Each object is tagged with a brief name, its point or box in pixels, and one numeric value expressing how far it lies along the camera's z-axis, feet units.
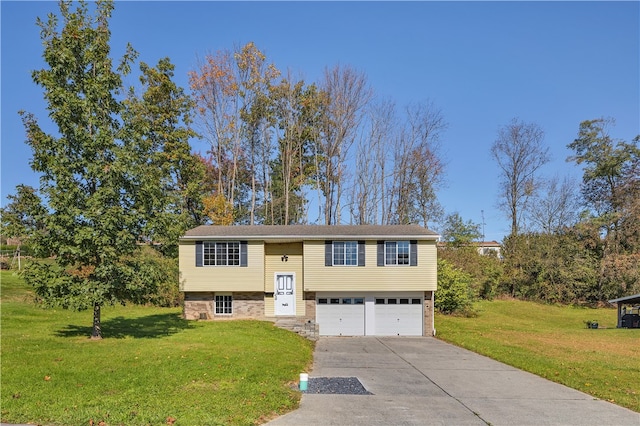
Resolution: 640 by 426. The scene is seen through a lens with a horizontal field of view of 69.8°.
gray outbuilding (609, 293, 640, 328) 94.38
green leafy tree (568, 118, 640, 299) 127.03
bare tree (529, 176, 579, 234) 146.92
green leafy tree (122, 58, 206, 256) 105.81
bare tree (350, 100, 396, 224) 124.47
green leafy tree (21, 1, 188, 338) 46.60
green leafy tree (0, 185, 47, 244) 45.39
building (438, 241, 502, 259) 137.90
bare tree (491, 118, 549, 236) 144.56
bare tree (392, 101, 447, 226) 125.59
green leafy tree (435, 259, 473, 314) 97.66
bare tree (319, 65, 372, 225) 119.24
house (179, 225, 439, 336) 73.72
